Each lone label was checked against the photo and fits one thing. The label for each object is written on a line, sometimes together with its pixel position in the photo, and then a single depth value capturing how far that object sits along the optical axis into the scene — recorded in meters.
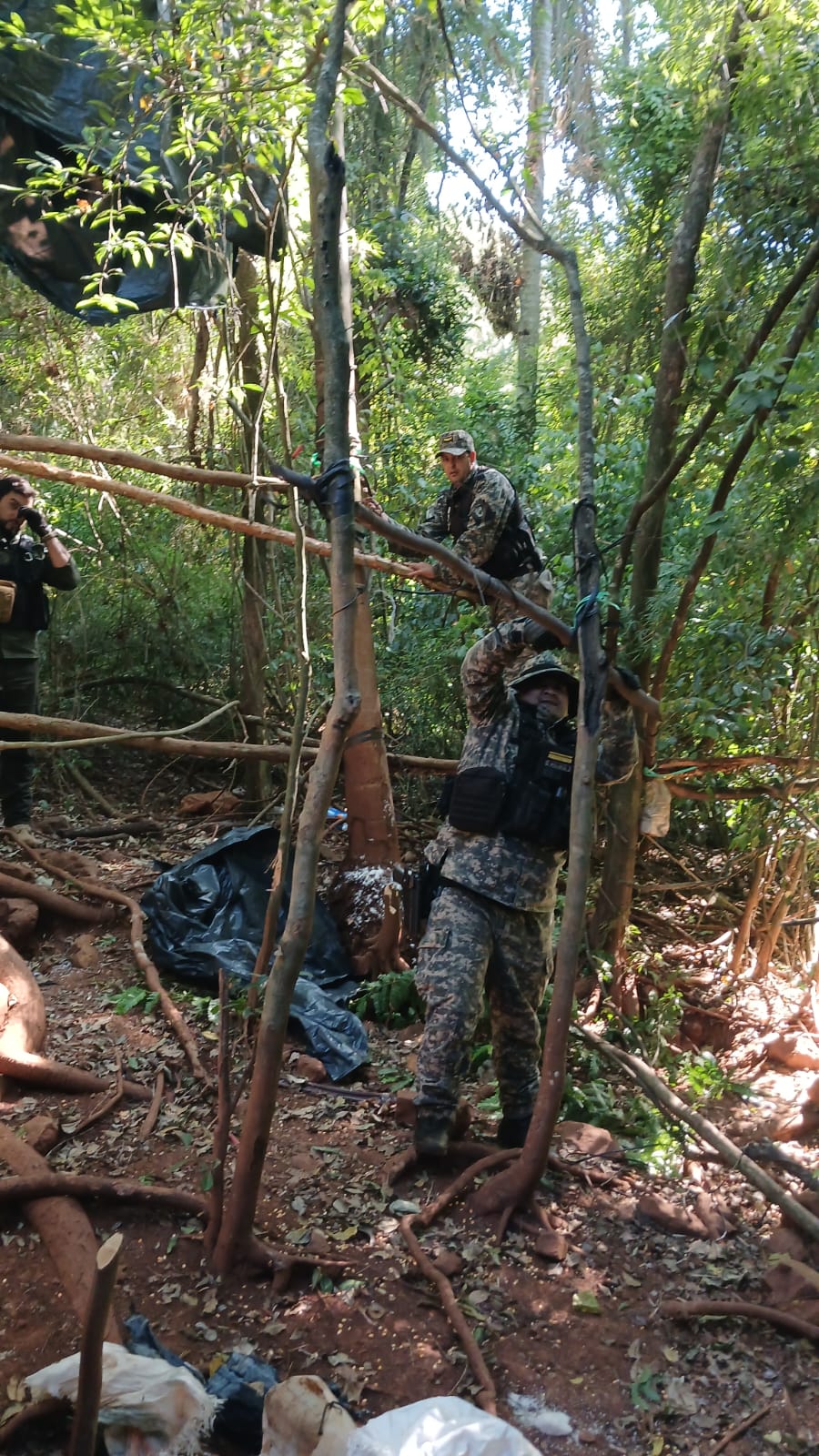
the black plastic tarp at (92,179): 4.61
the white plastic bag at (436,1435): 1.96
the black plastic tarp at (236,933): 4.61
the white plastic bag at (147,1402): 2.02
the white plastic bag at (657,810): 4.68
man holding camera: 5.54
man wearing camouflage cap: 4.48
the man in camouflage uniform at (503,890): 3.52
